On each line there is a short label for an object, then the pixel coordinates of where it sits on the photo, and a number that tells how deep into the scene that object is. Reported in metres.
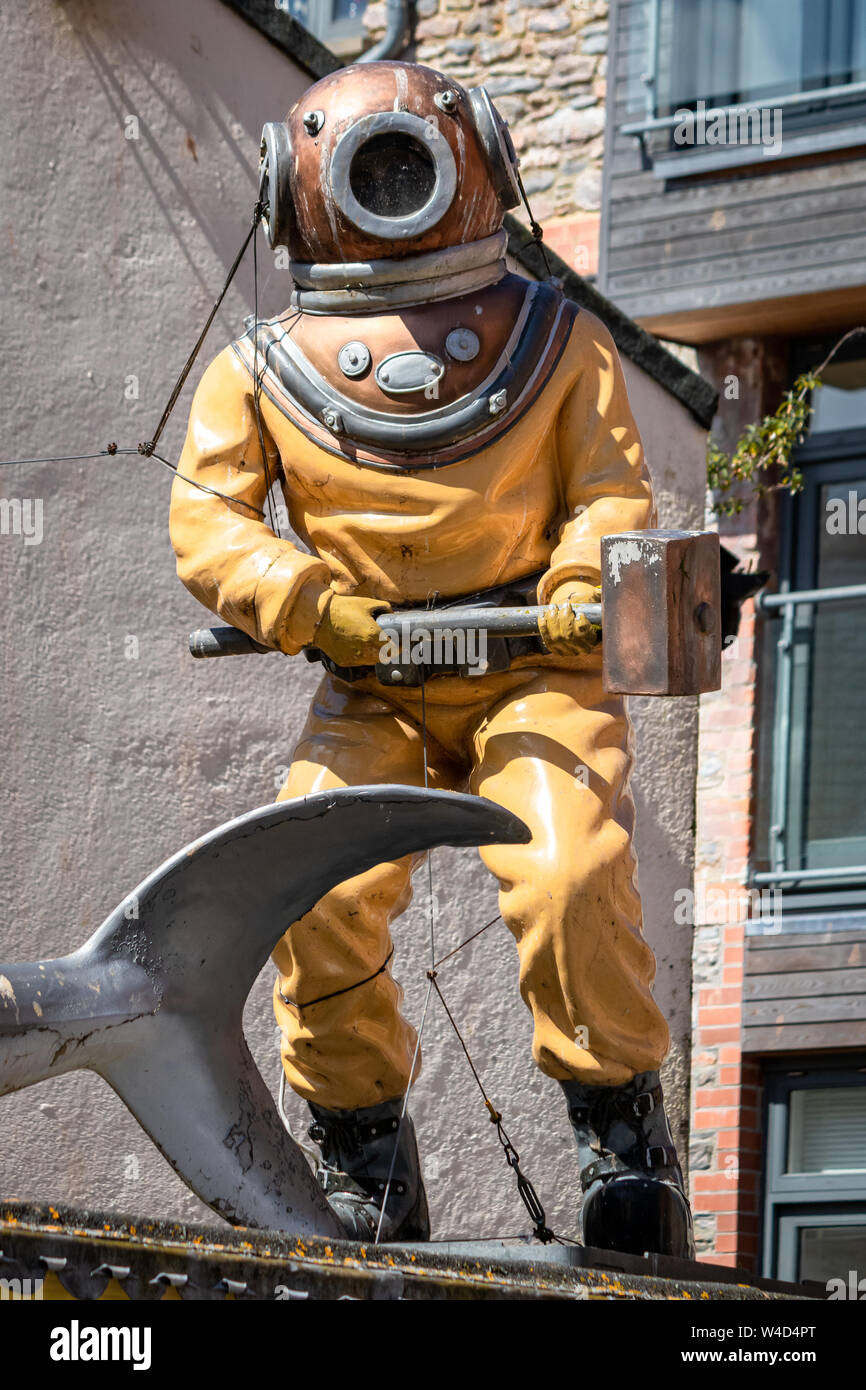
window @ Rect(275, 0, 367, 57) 10.74
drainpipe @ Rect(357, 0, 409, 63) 10.58
